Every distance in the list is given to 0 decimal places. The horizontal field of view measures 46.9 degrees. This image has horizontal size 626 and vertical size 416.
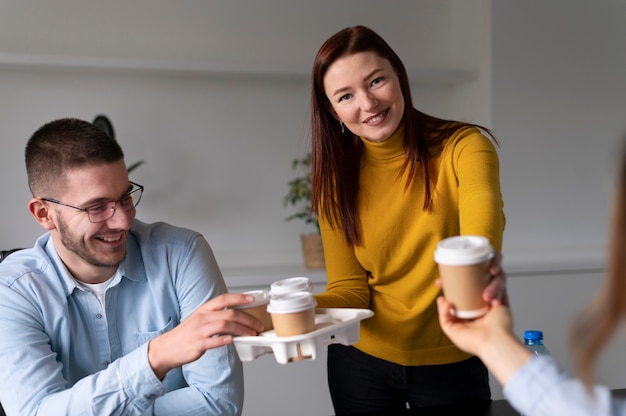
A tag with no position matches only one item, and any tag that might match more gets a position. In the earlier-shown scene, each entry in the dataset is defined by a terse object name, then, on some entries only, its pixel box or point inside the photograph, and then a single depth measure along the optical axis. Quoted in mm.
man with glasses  1344
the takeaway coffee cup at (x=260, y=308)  1295
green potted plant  3129
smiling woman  1606
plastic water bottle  1481
